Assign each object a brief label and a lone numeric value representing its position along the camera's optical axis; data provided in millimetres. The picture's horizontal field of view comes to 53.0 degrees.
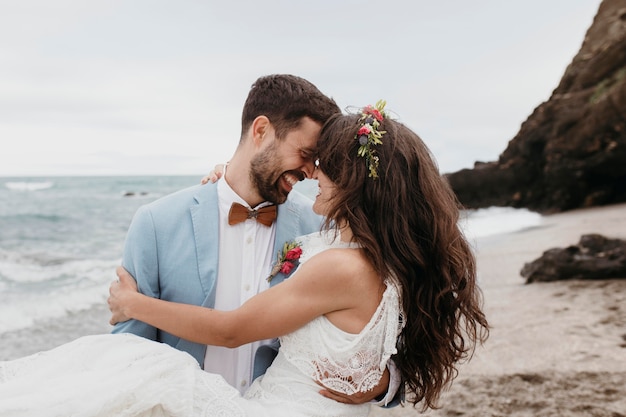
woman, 2361
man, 2980
